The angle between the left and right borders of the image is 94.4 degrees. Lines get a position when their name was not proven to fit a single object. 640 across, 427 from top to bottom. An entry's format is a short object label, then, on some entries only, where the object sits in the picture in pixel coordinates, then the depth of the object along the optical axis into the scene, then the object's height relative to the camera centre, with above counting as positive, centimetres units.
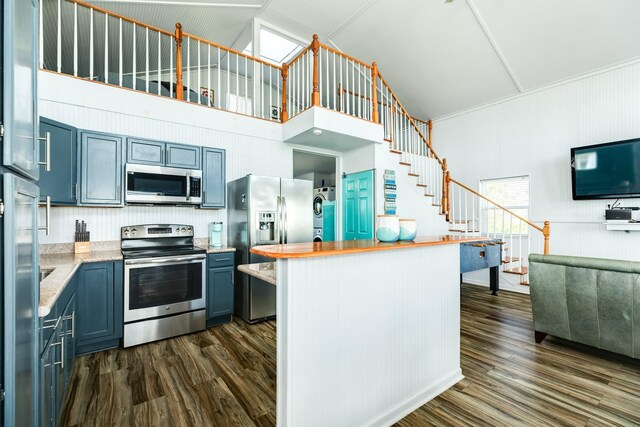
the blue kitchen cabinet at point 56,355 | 136 -76
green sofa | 241 -77
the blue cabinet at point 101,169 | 300 +52
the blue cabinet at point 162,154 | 327 +75
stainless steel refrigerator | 360 -7
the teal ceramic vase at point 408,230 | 223 -11
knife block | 311 -31
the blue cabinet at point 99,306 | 270 -83
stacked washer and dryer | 648 +33
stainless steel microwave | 323 +38
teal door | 498 +19
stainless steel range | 294 -72
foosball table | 420 -61
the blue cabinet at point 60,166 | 257 +49
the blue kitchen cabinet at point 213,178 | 374 +51
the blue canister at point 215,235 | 388 -23
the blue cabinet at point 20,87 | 93 +47
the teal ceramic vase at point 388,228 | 213 -9
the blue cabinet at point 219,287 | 344 -83
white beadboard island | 151 -70
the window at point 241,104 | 638 +249
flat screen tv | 399 +61
